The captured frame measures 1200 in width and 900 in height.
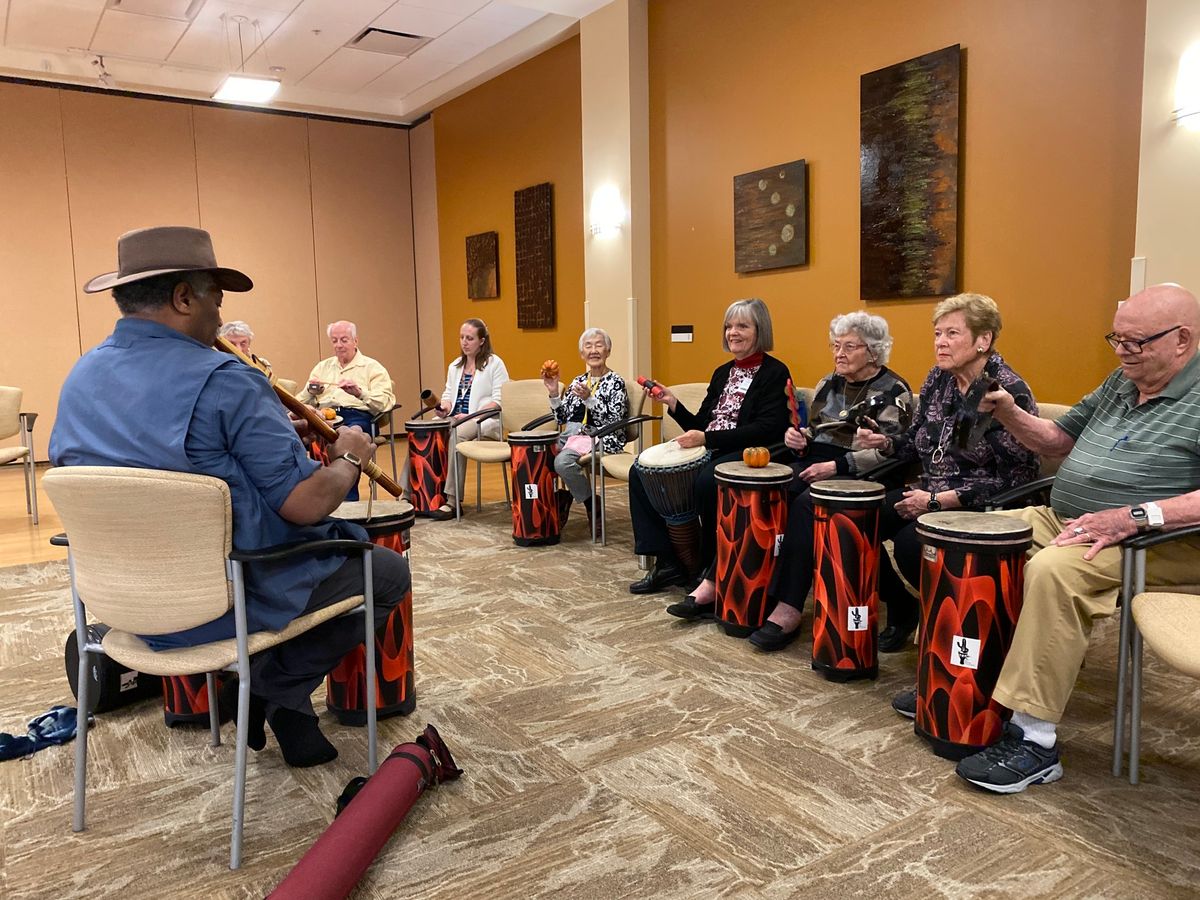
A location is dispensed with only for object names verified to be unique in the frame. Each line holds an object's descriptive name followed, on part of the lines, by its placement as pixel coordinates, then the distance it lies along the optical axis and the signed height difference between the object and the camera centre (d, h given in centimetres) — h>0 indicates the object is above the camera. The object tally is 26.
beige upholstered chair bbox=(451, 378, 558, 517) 550 -41
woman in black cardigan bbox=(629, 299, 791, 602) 376 -36
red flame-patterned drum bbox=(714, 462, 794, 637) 326 -74
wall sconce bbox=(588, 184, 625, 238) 656 +96
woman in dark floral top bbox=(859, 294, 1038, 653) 279 -32
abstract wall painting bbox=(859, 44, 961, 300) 438 +80
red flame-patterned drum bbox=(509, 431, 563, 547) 488 -80
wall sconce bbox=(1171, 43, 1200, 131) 334 +90
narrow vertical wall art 765 +77
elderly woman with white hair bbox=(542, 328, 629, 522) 487 -38
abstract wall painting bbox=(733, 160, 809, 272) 524 +73
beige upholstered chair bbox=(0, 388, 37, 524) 566 -43
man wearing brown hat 190 -15
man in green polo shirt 214 -47
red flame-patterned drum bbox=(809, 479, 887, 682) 284 -78
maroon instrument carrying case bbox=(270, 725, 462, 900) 172 -103
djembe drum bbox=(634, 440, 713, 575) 376 -63
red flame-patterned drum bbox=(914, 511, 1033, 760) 228 -75
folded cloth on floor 248 -110
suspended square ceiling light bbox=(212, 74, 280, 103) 712 +212
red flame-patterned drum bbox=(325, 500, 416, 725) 261 -95
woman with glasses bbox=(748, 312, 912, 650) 319 -38
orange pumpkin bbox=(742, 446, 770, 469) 341 -46
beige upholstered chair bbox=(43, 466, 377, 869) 179 -45
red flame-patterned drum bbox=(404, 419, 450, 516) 555 -75
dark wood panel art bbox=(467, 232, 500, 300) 852 +75
